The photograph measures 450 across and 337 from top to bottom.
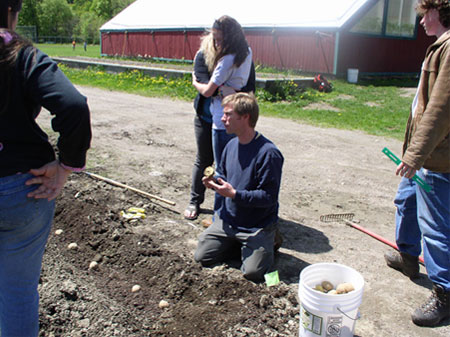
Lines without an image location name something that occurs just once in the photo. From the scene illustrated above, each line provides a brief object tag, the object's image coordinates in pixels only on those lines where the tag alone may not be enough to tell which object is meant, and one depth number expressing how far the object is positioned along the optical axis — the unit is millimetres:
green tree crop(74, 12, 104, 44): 75094
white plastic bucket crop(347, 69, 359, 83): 17516
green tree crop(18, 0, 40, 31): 83100
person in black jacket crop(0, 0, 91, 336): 1736
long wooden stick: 5071
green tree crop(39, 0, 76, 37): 85875
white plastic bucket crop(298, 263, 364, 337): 2645
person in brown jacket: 2855
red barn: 17906
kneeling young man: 3609
